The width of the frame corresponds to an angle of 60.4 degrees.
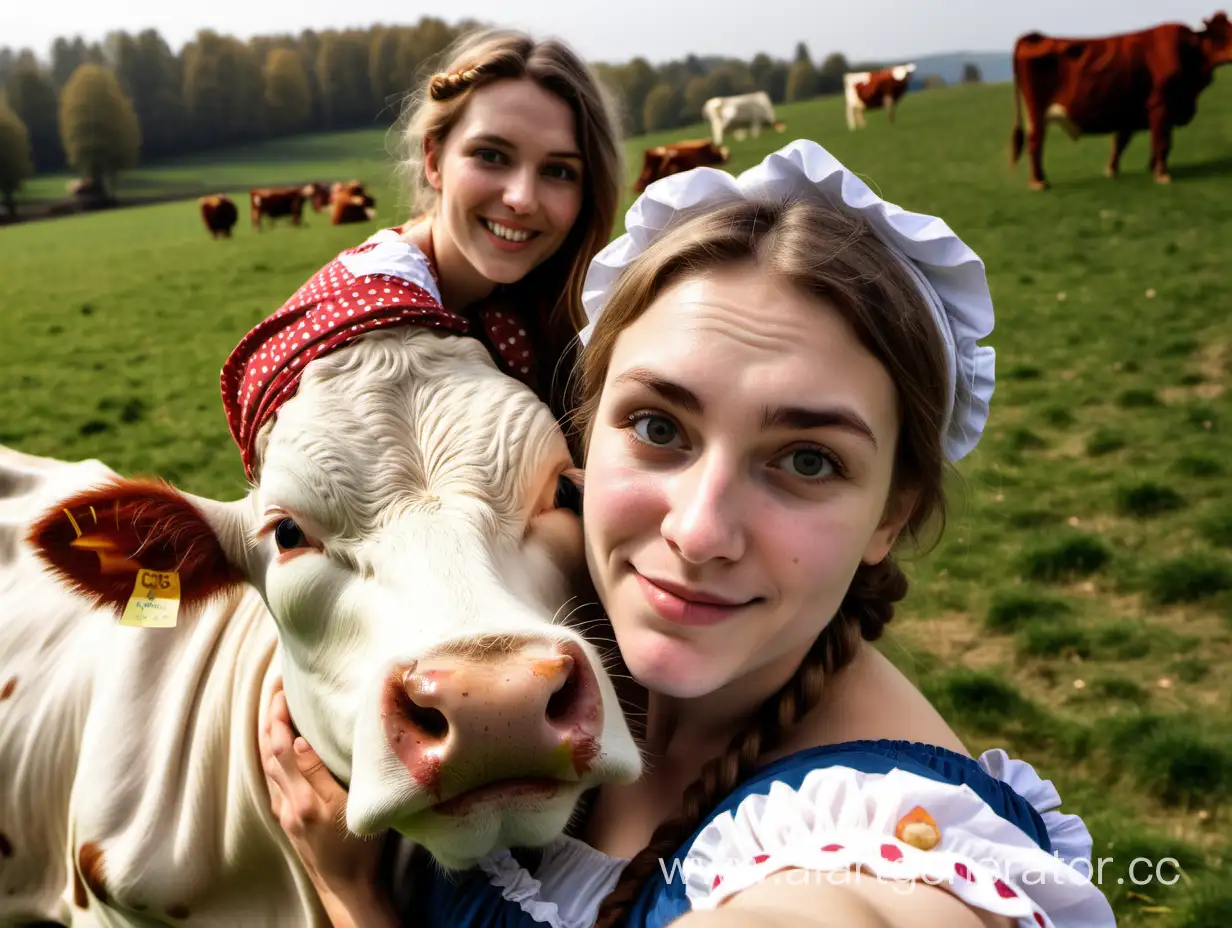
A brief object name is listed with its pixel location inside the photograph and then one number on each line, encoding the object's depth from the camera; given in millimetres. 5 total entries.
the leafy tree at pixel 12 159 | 36656
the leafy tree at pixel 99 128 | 43625
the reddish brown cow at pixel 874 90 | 32094
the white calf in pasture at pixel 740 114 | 36312
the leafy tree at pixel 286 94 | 58094
